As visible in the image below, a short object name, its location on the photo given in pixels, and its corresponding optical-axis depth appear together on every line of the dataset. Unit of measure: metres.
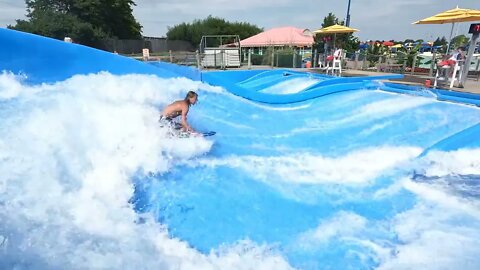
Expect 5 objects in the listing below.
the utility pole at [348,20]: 19.02
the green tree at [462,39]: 16.76
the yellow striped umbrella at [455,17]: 7.99
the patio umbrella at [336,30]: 13.15
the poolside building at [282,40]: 25.67
